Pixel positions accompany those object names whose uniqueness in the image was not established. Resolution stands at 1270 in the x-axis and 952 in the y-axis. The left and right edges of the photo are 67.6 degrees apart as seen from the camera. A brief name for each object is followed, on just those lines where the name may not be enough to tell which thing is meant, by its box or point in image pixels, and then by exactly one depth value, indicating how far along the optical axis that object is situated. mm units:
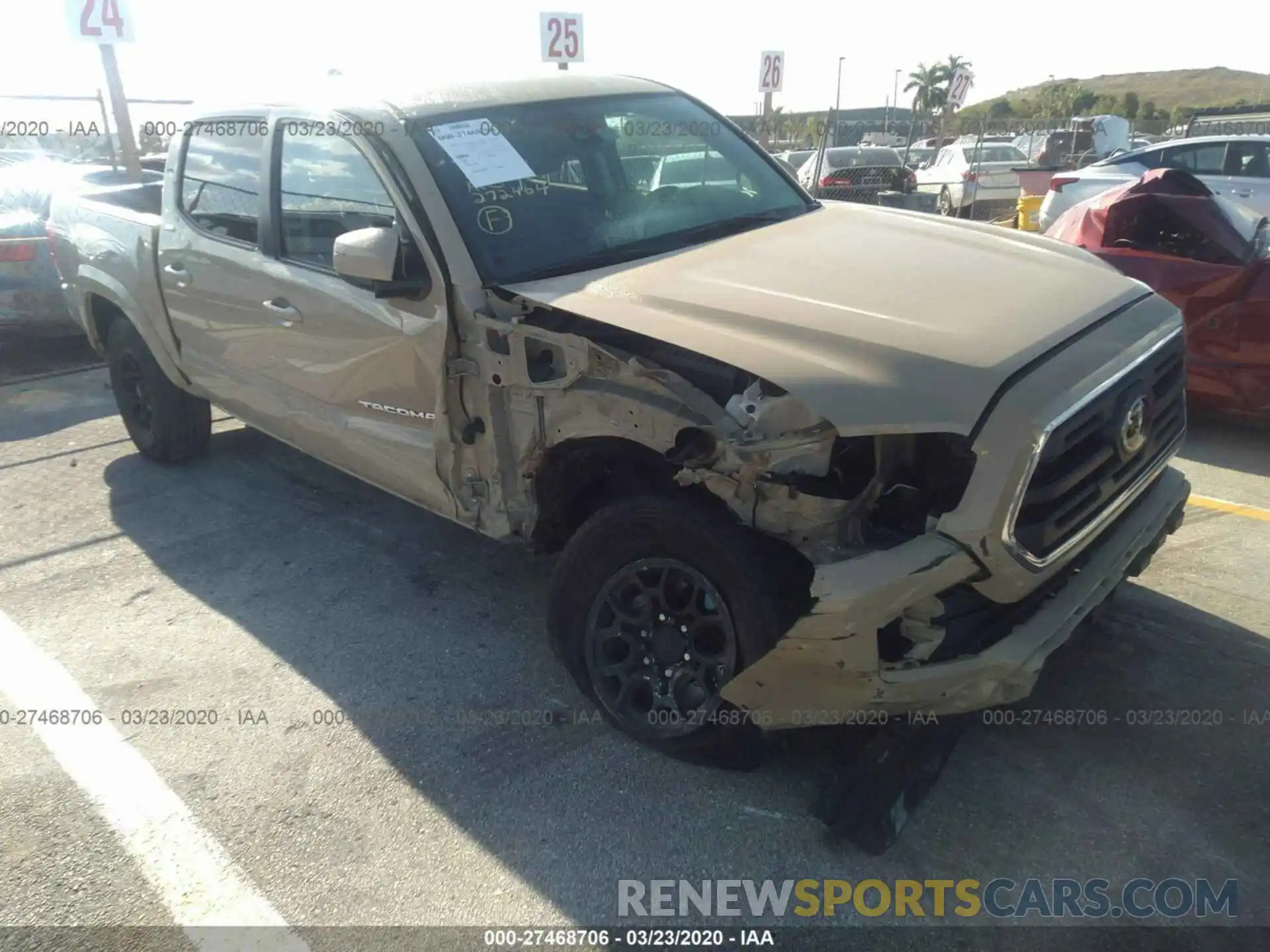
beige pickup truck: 2439
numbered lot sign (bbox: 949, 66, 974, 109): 14539
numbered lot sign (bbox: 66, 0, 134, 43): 10062
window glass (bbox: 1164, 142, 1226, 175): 10930
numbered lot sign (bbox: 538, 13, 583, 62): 10992
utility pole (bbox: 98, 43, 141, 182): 10594
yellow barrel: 11984
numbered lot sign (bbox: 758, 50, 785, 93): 11578
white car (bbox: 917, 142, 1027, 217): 17891
